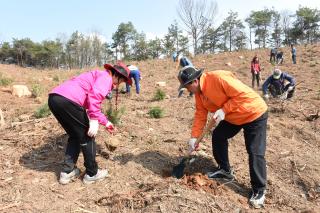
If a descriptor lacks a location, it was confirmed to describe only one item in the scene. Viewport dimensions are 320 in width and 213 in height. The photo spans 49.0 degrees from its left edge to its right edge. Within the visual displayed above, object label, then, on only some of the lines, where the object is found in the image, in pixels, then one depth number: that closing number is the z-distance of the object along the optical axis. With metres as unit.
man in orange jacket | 3.77
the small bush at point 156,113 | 6.52
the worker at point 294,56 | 21.33
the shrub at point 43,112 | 6.42
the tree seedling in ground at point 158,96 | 9.13
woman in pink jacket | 3.85
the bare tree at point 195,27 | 37.78
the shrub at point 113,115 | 5.64
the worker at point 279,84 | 8.86
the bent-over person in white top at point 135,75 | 9.98
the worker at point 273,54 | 22.17
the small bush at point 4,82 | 11.69
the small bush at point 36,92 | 10.33
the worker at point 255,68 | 14.63
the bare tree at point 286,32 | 48.28
